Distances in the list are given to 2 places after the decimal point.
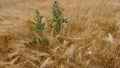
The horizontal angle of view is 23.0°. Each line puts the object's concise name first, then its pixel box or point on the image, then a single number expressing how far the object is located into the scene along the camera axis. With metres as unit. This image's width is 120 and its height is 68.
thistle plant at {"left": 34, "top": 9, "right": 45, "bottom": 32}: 3.00
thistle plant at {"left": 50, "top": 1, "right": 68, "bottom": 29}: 3.18
